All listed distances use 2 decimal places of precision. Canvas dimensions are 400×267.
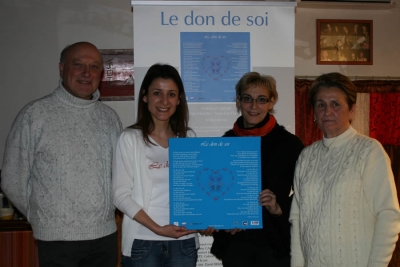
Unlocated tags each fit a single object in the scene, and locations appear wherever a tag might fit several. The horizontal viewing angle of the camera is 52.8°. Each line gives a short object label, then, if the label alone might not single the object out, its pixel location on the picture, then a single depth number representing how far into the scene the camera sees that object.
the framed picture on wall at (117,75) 4.93
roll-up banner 3.19
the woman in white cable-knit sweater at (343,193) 1.81
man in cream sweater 2.30
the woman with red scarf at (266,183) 2.23
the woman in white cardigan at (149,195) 2.12
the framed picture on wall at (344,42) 5.16
